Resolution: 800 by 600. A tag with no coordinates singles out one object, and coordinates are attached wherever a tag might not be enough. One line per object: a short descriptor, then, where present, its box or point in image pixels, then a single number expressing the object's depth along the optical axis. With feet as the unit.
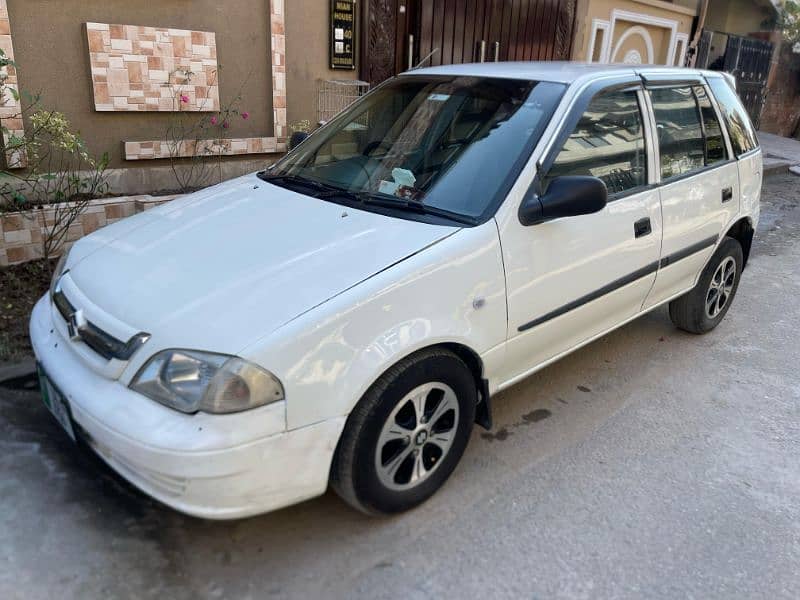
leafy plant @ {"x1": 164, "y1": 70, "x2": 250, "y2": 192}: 18.69
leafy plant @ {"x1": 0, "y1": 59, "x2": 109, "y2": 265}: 15.12
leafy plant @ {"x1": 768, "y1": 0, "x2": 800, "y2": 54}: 46.98
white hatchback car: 7.11
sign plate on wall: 21.80
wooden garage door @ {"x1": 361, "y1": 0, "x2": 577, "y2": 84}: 23.36
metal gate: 43.80
